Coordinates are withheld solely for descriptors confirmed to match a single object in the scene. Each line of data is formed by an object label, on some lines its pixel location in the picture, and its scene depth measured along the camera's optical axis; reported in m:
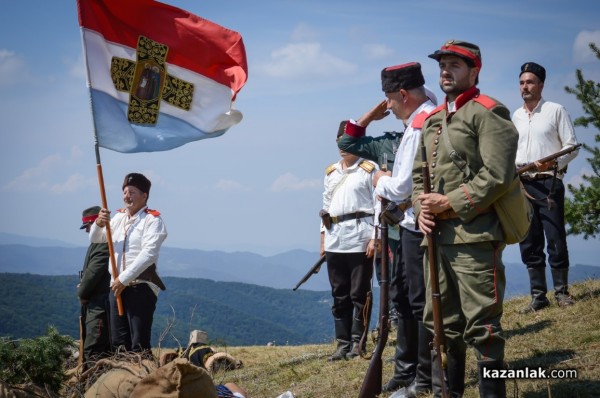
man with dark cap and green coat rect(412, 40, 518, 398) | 5.23
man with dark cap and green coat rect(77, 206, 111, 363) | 9.86
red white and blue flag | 8.67
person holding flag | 8.94
